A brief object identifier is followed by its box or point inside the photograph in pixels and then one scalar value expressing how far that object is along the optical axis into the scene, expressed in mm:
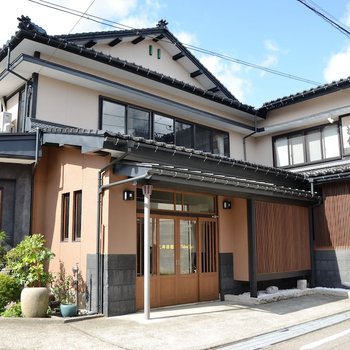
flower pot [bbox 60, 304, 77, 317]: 8406
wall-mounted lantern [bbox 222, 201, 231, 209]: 11547
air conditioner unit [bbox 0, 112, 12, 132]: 11523
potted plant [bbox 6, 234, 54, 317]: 8344
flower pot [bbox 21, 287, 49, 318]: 8156
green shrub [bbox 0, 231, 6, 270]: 9659
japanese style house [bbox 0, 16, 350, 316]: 9016
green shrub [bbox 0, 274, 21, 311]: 8664
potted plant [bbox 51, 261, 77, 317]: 9461
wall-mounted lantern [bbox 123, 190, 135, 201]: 9109
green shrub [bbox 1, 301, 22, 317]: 8336
